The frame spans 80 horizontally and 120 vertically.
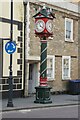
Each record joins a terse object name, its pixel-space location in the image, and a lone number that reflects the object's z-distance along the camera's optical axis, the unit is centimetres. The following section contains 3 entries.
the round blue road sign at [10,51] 1898
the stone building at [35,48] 2406
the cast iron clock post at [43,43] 2115
